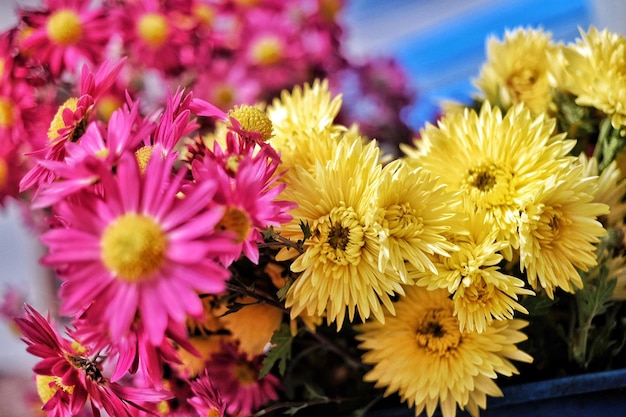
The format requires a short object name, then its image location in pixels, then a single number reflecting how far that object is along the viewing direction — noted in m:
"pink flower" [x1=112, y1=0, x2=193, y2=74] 0.70
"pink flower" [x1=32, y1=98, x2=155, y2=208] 0.33
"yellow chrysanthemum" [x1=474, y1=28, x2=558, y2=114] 0.58
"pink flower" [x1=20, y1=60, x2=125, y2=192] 0.42
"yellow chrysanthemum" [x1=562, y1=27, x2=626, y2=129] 0.47
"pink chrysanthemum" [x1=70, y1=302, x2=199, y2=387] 0.32
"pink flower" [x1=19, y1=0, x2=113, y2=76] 0.62
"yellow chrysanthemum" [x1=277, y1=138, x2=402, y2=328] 0.39
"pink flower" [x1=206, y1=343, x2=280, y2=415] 0.52
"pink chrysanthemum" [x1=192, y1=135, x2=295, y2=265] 0.35
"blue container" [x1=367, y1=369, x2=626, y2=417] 0.42
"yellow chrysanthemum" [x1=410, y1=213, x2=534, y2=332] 0.39
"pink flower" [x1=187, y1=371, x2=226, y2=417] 0.43
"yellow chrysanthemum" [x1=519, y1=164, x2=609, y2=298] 0.40
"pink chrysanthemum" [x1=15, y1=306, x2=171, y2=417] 0.40
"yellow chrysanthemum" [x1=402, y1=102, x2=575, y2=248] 0.42
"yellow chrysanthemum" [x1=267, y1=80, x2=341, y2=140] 0.51
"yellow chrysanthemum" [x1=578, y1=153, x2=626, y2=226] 0.46
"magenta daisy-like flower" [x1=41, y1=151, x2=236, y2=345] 0.30
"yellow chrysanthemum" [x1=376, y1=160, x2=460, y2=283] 0.39
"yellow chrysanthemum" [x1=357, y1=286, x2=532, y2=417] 0.43
